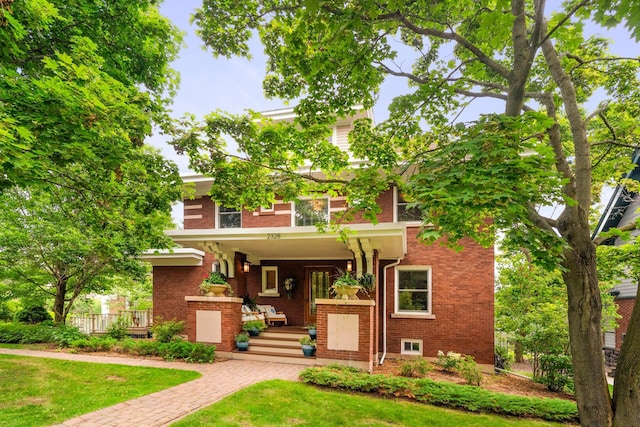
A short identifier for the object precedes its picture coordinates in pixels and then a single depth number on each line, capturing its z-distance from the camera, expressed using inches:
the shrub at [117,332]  478.0
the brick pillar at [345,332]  330.3
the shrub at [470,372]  321.7
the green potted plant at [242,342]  378.6
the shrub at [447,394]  243.3
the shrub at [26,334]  450.6
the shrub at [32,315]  533.3
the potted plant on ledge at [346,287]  341.7
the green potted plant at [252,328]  405.7
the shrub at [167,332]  414.9
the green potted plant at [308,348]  358.9
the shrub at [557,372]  329.4
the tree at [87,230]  265.3
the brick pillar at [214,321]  374.3
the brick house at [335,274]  343.3
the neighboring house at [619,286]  545.0
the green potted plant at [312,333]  383.7
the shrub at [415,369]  328.5
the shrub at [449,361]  360.5
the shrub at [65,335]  414.0
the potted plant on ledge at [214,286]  383.6
